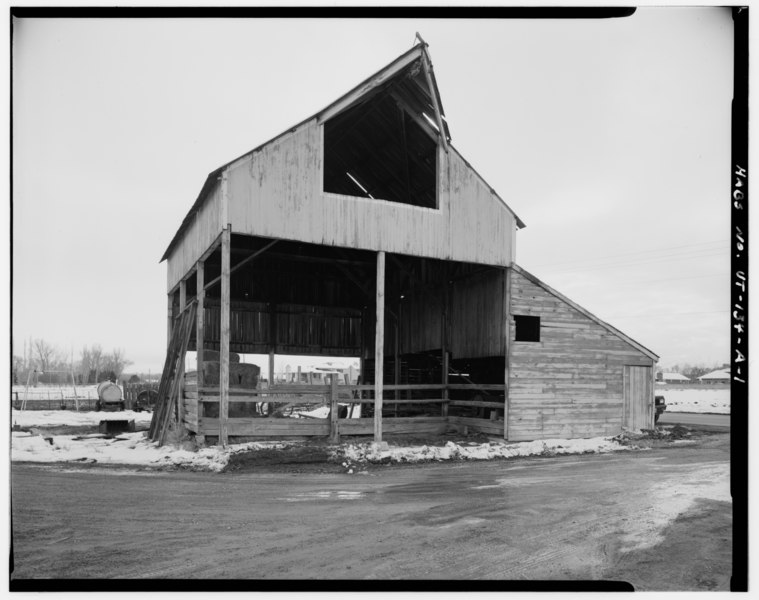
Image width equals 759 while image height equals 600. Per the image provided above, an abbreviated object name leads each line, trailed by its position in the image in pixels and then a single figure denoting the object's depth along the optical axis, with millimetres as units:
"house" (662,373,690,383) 83556
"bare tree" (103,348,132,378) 71500
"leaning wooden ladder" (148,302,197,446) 18406
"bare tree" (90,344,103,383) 70325
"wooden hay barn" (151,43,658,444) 16203
